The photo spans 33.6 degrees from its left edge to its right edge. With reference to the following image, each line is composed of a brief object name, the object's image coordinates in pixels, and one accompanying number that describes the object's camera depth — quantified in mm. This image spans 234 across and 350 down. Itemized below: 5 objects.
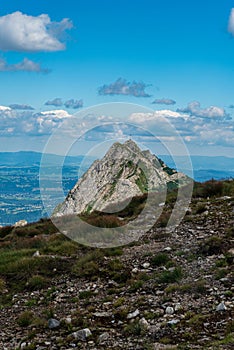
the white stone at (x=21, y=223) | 35806
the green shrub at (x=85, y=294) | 13673
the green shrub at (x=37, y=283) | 15352
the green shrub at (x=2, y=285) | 15755
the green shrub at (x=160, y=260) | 15758
